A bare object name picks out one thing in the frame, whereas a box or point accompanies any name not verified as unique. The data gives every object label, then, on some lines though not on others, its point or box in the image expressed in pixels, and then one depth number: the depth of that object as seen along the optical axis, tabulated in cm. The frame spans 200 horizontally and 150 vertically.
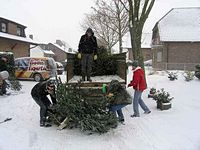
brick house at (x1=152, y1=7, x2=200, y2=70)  1945
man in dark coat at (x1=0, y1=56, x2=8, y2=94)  817
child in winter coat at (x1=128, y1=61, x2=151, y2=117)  488
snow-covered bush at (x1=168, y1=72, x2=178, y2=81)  979
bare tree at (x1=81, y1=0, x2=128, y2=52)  1753
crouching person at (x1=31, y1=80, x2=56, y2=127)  432
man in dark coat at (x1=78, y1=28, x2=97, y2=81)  517
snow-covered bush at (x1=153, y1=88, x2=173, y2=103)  531
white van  1095
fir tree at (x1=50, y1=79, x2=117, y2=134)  385
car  1518
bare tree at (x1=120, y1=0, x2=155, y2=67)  690
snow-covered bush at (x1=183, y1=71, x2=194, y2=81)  940
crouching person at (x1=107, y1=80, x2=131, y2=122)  414
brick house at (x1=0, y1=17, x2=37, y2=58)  1525
